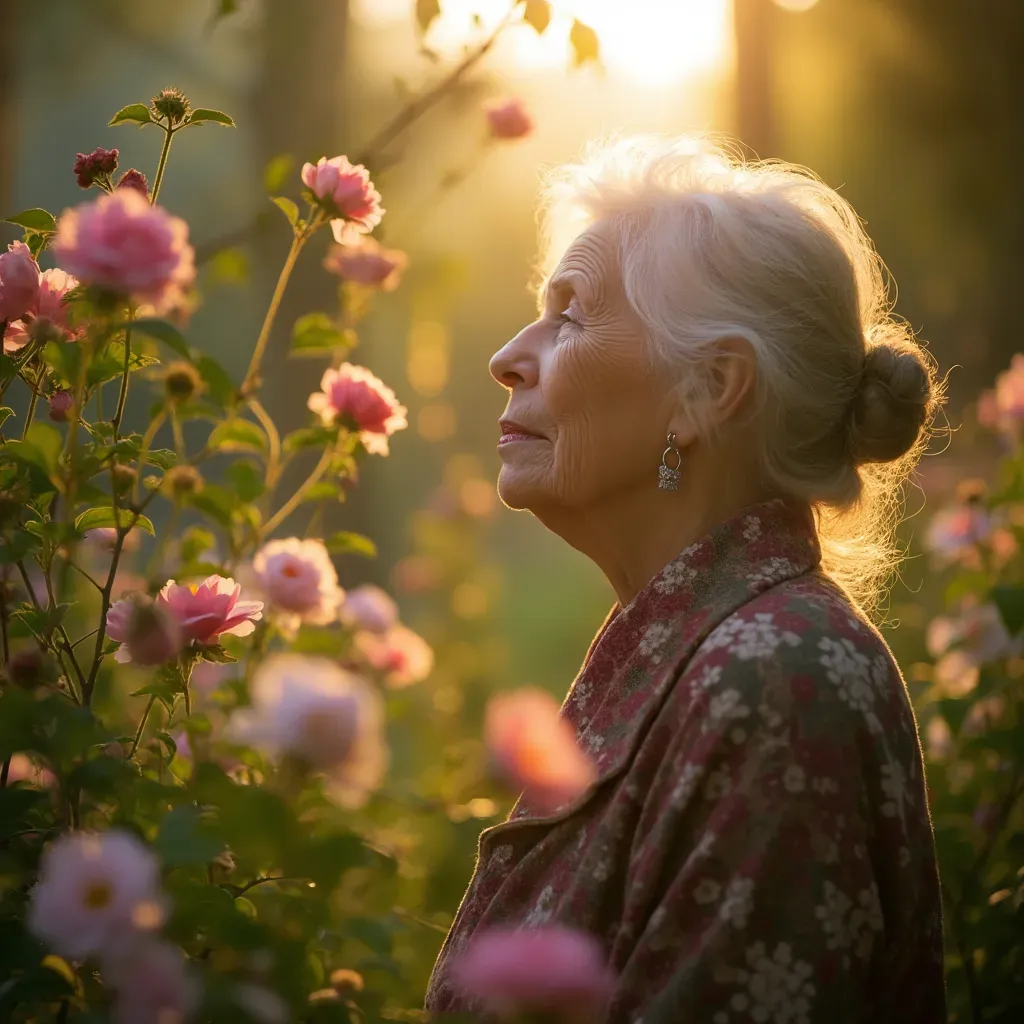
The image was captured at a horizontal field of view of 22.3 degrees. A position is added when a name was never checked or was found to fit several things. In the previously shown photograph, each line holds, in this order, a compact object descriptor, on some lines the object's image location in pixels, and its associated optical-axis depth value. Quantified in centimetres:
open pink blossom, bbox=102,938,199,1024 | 112
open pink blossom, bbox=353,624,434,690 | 178
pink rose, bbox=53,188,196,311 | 123
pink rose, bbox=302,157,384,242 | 142
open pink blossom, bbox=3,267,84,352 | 135
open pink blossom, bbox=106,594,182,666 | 125
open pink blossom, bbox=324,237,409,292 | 163
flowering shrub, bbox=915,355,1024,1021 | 170
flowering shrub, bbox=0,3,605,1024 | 113
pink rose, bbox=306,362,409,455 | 149
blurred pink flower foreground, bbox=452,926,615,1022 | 117
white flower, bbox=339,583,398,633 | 177
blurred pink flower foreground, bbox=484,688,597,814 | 118
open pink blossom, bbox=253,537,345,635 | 150
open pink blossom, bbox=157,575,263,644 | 132
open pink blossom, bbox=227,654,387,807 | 110
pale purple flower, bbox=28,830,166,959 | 110
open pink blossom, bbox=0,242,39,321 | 133
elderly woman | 134
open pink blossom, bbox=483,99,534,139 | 172
